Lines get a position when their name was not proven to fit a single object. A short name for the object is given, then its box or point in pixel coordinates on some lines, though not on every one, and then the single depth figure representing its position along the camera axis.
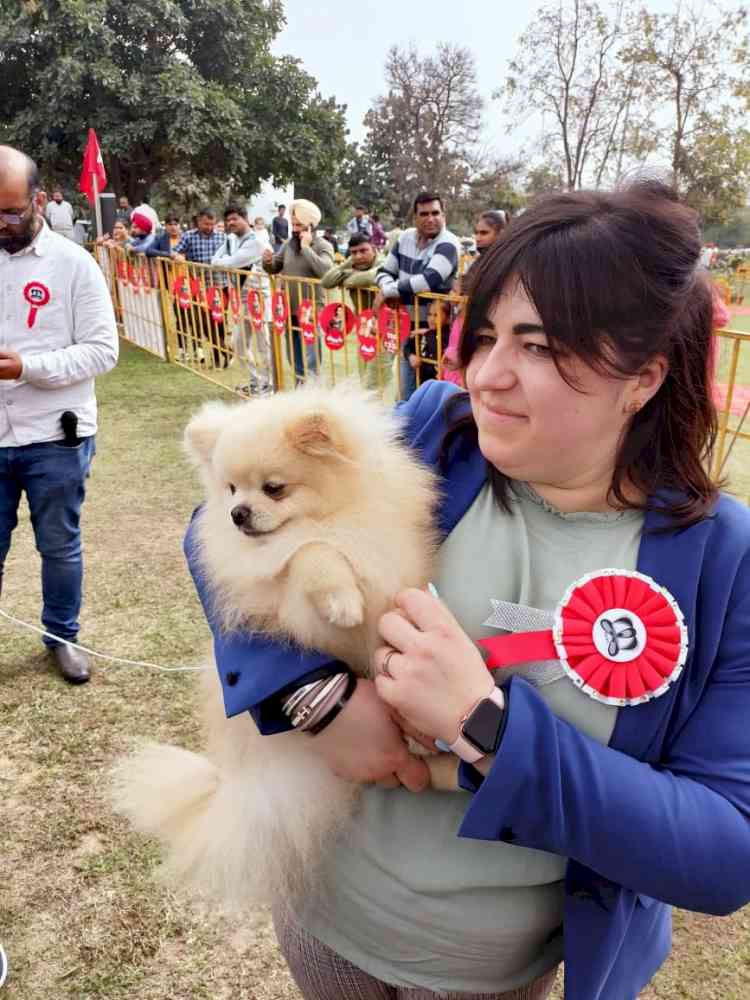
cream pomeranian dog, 1.20
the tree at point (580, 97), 19.62
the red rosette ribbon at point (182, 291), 9.87
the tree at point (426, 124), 43.12
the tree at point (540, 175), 22.38
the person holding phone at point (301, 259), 7.61
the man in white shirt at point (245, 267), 8.34
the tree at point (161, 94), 23.42
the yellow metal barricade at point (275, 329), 5.71
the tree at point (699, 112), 18.00
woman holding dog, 0.85
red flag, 11.15
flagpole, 11.48
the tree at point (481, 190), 42.91
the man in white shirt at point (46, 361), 2.95
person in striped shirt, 5.73
